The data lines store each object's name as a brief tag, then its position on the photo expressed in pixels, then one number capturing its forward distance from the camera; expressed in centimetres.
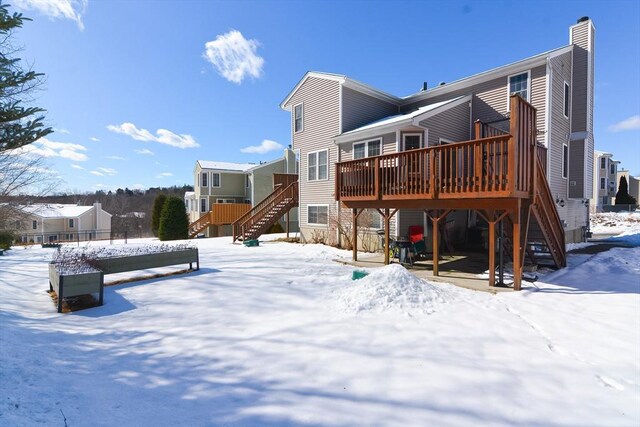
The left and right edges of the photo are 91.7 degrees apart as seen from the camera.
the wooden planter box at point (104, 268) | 565
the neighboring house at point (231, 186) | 2734
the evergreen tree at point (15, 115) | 412
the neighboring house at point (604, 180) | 4095
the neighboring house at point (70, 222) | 4025
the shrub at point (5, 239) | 1609
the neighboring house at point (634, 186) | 5969
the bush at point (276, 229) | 2460
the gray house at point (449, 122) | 1186
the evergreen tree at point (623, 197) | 4159
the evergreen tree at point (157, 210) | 2532
